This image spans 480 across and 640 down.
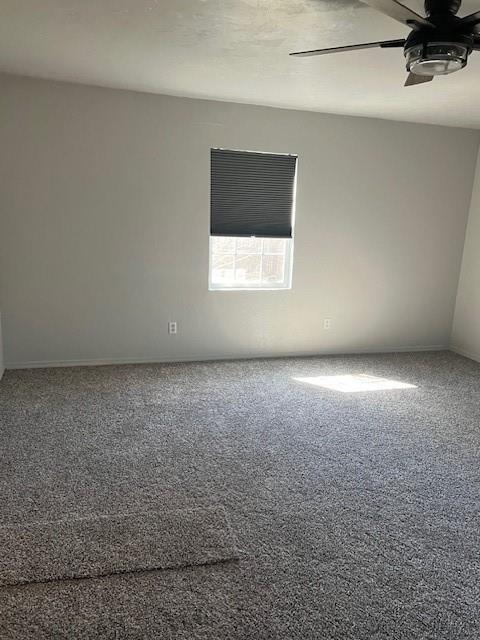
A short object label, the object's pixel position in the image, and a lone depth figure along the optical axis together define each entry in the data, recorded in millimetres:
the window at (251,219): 4246
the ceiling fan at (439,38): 1846
